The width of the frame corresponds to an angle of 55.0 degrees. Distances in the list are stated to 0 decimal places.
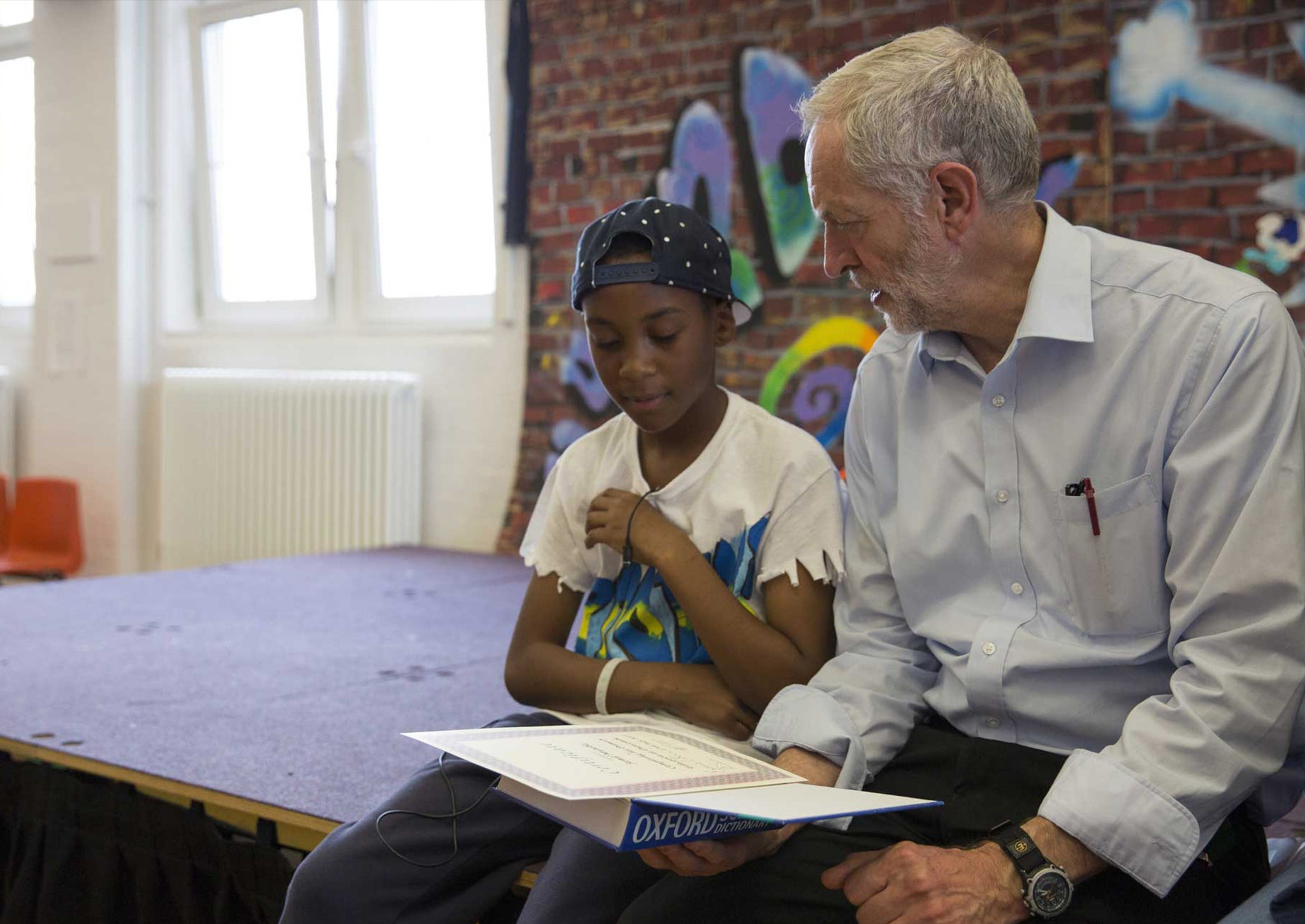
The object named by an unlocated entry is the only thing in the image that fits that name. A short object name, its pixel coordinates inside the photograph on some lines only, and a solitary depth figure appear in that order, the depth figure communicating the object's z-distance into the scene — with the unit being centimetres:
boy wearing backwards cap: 145
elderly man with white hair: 113
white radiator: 473
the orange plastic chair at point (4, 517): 555
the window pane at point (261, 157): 525
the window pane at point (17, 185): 614
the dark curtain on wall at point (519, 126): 447
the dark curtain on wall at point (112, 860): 194
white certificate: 103
